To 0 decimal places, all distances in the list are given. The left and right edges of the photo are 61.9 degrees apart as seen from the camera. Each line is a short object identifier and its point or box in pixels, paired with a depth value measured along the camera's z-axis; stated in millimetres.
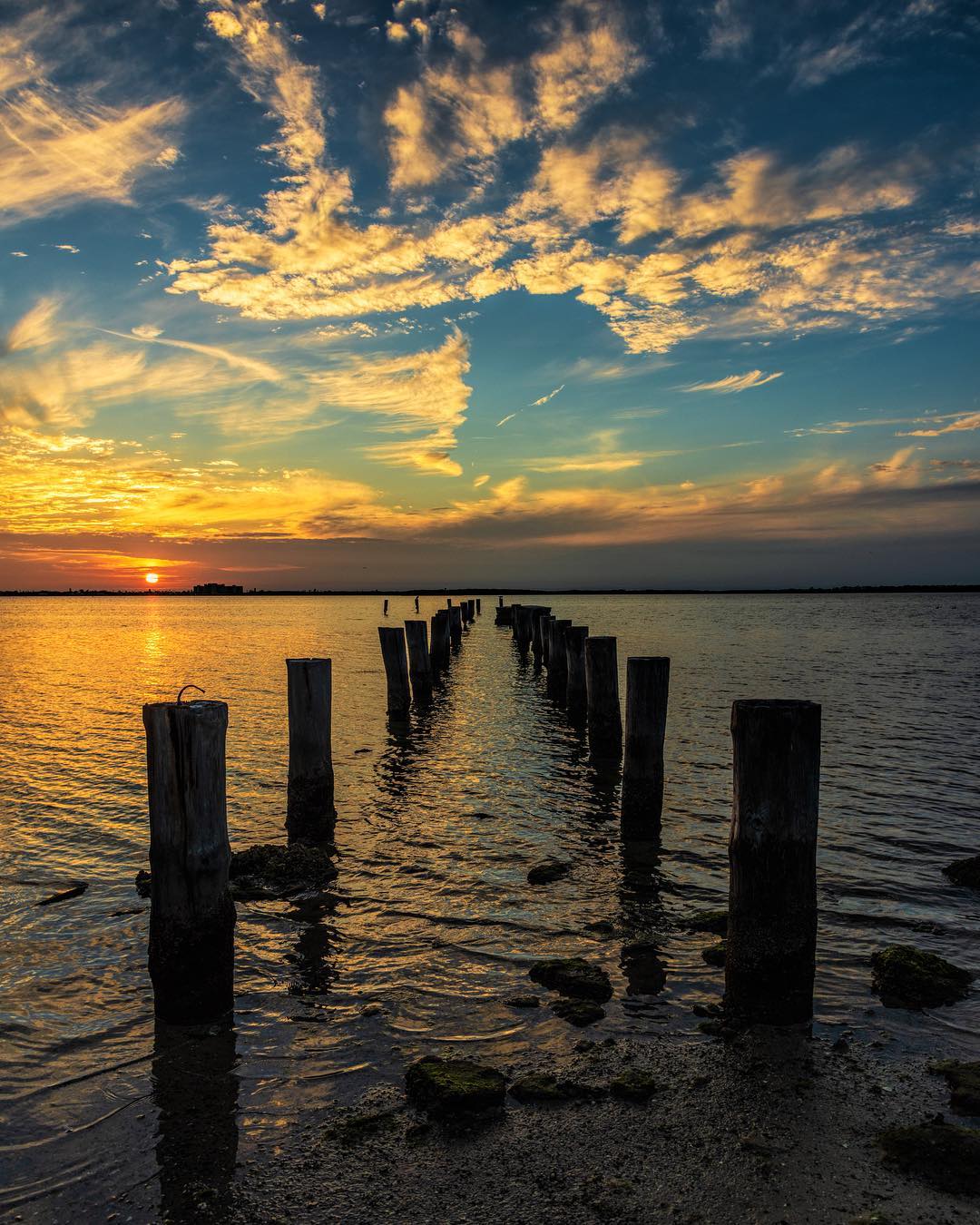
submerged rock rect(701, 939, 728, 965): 5844
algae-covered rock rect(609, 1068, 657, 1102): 4152
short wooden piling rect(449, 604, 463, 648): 37209
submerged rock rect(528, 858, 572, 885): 7785
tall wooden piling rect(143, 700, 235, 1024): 4938
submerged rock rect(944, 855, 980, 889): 7641
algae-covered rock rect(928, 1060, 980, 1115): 4039
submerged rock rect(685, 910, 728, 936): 6473
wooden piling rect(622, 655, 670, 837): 9430
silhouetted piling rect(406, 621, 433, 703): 19844
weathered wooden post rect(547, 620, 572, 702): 20938
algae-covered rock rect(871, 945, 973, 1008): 5281
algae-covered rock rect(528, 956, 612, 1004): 5355
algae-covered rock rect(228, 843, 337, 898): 7526
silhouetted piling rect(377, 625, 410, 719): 17438
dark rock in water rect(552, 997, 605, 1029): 5004
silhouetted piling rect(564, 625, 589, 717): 16953
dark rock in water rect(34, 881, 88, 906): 7389
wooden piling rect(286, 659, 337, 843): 9109
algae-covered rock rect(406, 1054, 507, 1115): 4035
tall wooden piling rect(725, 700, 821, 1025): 4898
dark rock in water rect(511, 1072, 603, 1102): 4156
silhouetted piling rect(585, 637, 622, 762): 13547
